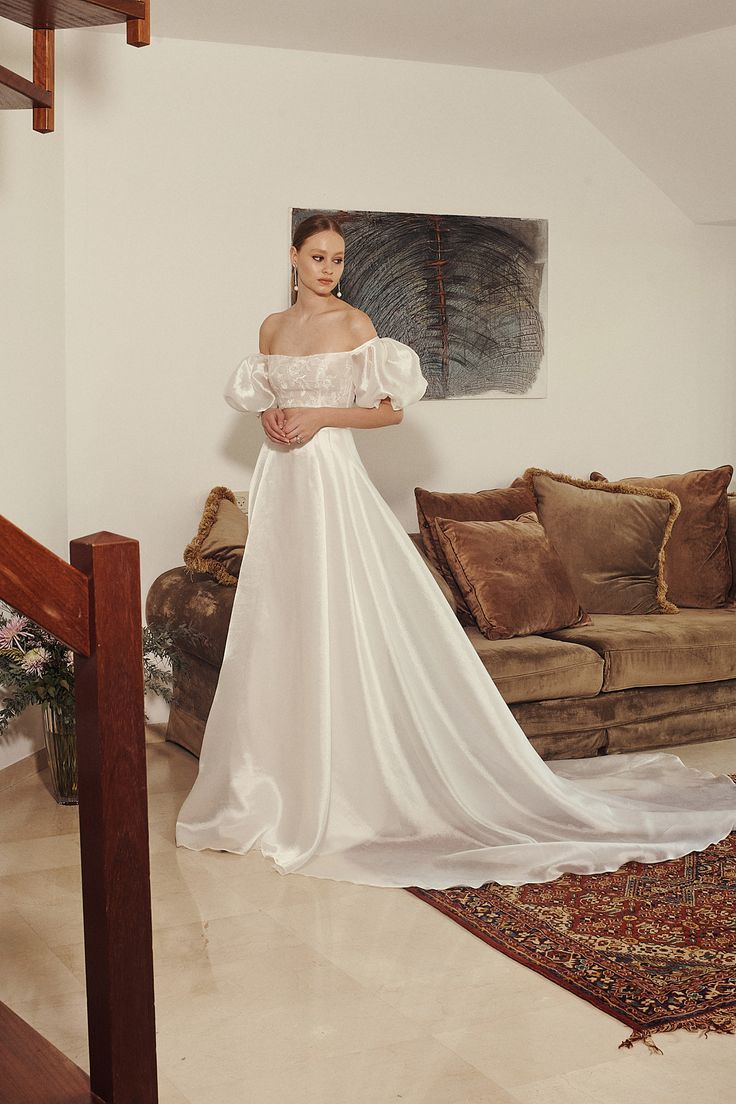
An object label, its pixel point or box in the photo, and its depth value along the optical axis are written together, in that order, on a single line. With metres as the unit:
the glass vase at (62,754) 3.83
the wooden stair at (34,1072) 1.40
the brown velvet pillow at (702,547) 4.88
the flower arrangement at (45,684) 3.75
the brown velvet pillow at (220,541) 4.19
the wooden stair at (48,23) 2.95
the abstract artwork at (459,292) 4.88
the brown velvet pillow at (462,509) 4.48
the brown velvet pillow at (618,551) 4.74
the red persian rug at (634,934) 2.47
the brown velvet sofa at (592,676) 4.07
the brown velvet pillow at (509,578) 4.28
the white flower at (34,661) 3.72
